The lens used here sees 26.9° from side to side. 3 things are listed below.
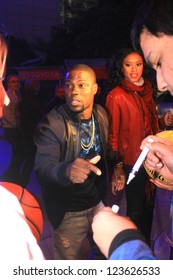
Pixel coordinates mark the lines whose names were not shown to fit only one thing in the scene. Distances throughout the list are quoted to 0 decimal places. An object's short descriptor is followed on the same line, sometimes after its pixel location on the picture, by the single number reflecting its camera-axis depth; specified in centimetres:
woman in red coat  196
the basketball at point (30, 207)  148
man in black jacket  163
